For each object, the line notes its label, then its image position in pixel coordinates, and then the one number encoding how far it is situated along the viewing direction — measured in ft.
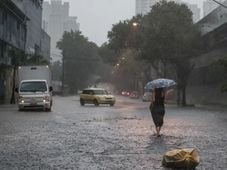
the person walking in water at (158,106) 60.64
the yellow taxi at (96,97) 161.89
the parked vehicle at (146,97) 243.89
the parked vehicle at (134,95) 329.40
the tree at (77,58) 463.83
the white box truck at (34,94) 113.09
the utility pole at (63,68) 437.17
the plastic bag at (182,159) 34.88
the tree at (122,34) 251.76
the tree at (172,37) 181.68
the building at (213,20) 212.43
